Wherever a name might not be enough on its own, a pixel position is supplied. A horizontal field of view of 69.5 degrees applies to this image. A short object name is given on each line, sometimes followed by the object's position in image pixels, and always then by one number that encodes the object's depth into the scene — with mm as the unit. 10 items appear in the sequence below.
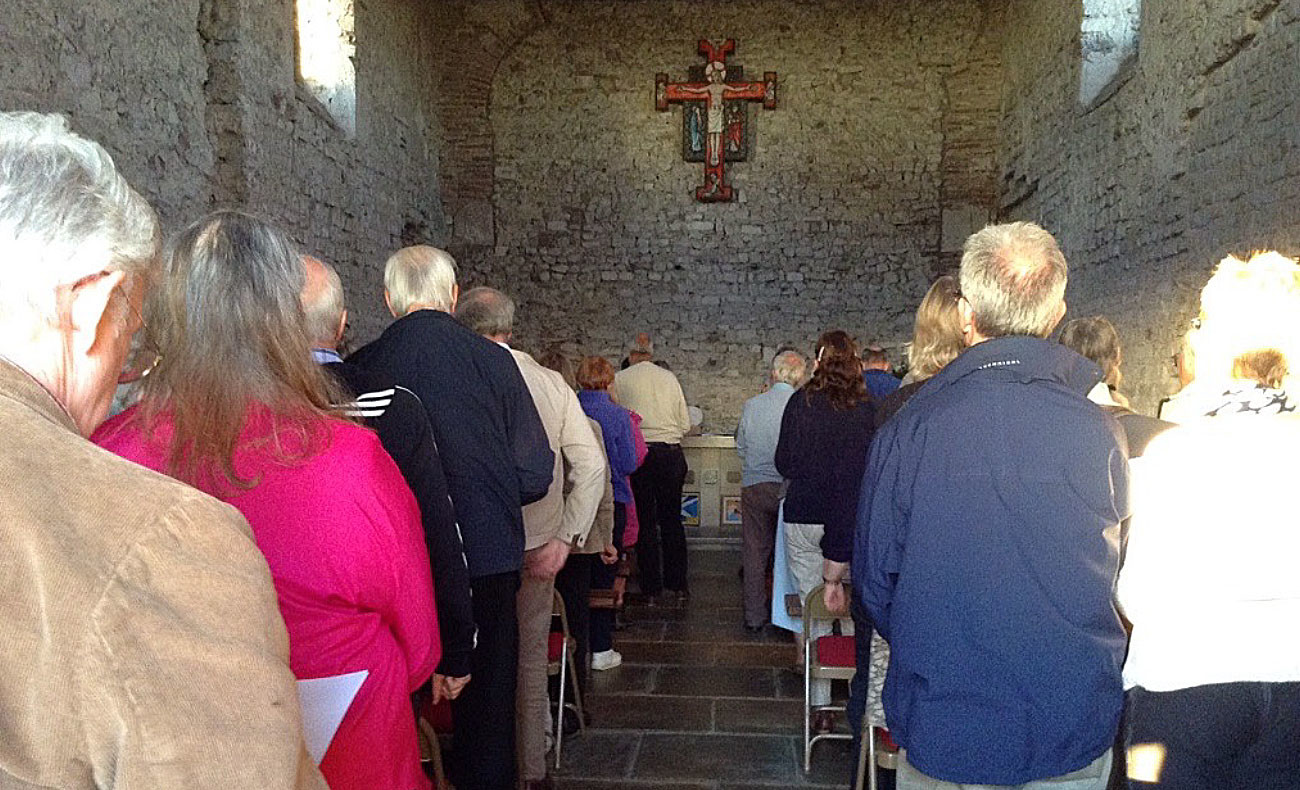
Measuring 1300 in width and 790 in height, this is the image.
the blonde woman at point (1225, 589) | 1549
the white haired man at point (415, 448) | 1761
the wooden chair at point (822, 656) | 2906
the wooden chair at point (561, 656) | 3258
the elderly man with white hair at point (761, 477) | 4641
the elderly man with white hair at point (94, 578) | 608
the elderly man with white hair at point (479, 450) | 2291
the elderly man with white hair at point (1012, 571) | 1580
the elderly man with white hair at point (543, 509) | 2773
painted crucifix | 10266
